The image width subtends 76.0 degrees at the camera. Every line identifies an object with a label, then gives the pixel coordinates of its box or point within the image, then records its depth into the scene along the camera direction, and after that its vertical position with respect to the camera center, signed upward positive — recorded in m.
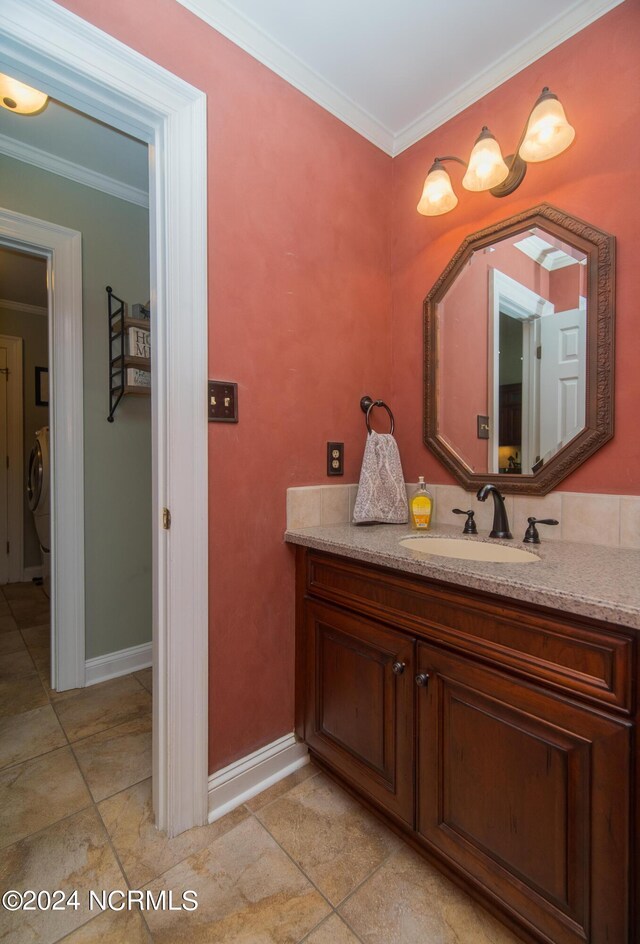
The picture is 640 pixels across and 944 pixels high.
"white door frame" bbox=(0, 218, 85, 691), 1.98 +0.06
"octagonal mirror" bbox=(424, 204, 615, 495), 1.27 +0.39
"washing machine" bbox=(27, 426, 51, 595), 2.91 -0.23
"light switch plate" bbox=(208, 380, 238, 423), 1.28 +0.19
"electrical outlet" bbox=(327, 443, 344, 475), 1.62 +0.01
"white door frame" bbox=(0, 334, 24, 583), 3.76 +0.04
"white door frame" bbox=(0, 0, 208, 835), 1.18 +0.12
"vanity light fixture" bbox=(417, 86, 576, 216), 1.20 +0.99
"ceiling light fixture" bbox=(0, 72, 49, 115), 1.50 +1.39
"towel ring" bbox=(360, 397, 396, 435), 1.72 +0.24
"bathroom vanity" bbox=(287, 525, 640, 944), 0.75 -0.58
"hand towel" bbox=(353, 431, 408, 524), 1.58 -0.09
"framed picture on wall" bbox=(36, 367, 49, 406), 3.91 +0.73
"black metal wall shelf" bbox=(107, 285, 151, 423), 2.06 +0.54
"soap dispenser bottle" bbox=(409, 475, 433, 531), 1.54 -0.18
